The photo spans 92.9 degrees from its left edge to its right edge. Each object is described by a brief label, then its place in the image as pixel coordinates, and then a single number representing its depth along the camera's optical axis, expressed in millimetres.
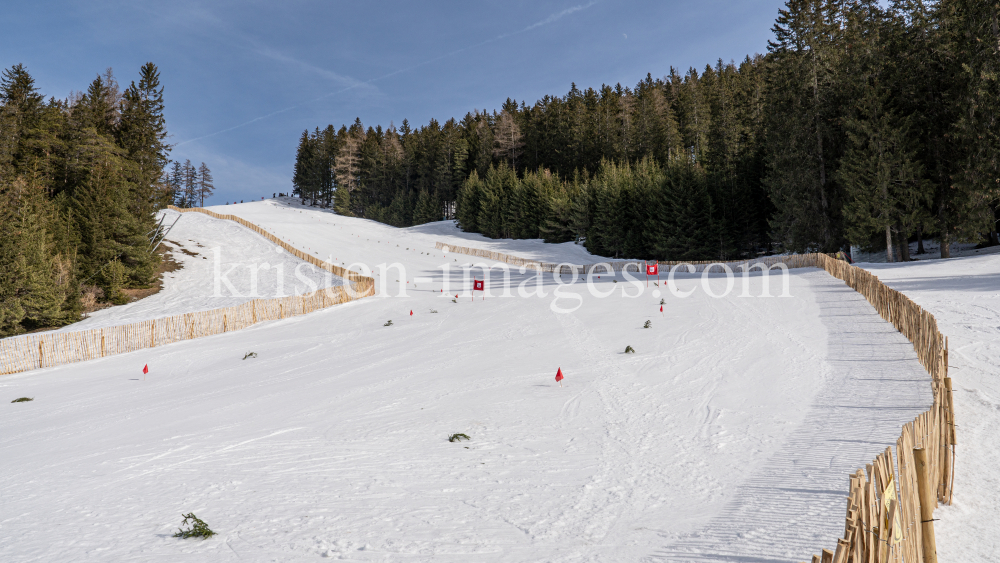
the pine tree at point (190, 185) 128225
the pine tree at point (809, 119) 34812
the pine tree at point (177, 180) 124812
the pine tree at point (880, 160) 29734
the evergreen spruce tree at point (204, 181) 129375
